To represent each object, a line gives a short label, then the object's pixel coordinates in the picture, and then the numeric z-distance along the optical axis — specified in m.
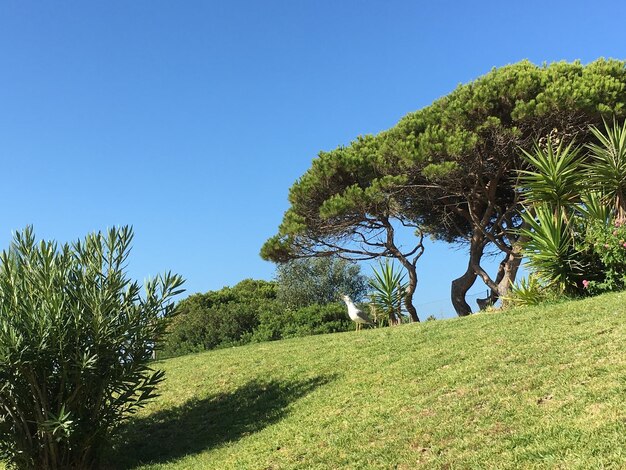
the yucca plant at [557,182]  10.70
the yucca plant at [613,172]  10.38
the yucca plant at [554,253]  10.00
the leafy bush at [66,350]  5.97
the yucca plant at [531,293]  10.66
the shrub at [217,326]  20.05
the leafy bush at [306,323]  17.20
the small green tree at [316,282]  22.41
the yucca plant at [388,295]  15.38
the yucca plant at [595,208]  10.09
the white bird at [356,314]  13.53
